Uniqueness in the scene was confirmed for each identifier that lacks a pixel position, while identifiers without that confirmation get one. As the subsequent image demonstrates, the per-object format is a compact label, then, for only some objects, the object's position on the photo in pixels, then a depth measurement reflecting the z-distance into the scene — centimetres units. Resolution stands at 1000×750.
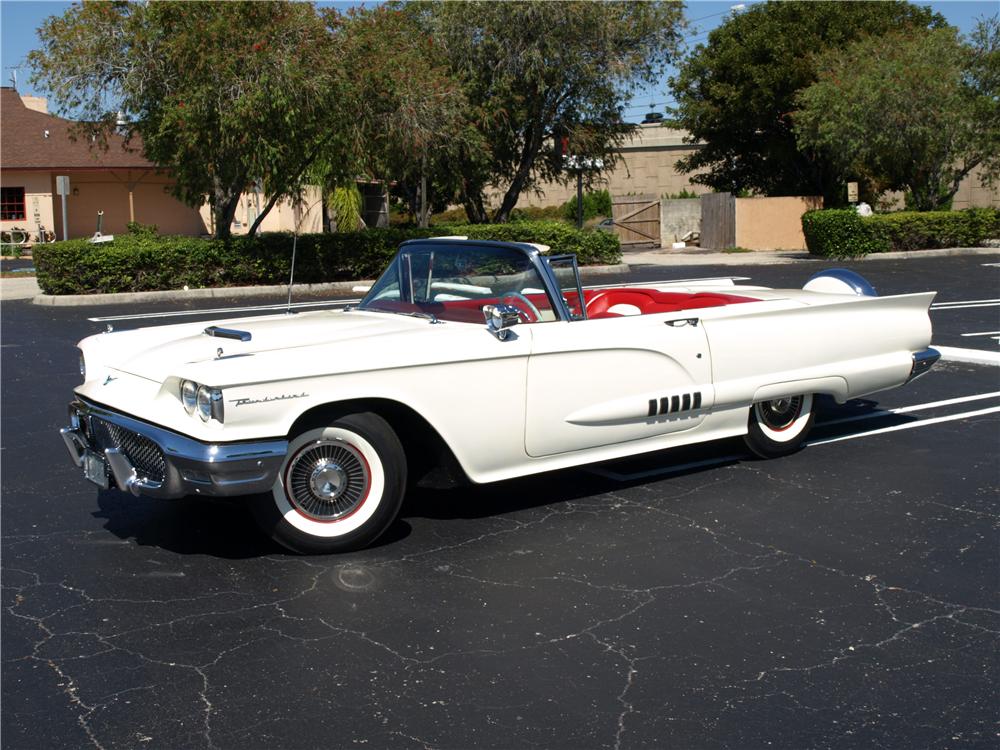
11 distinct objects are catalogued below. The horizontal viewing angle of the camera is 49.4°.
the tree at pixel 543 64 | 2661
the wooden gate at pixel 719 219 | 3431
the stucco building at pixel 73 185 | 4119
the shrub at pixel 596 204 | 4900
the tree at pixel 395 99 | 2123
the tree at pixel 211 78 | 1927
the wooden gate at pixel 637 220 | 3966
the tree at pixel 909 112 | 2791
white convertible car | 501
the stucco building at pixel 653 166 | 5266
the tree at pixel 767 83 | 3447
